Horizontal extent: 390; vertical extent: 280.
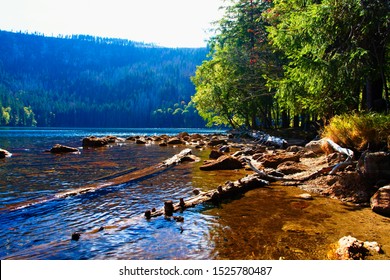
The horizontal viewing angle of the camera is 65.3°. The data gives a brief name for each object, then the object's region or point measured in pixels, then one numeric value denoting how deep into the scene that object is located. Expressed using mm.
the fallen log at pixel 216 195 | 6613
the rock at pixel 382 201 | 6152
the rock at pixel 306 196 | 7596
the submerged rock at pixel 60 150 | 22645
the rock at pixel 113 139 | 36688
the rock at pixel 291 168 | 10316
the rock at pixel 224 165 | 13094
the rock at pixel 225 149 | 20084
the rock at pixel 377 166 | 7277
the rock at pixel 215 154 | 16328
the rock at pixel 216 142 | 29162
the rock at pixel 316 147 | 12720
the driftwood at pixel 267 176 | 9714
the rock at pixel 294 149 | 15891
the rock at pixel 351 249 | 4268
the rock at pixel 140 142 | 33562
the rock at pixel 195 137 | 37475
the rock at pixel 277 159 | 12152
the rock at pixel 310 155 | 12914
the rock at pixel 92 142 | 29189
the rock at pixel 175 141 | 32522
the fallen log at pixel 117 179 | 8148
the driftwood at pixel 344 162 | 8641
